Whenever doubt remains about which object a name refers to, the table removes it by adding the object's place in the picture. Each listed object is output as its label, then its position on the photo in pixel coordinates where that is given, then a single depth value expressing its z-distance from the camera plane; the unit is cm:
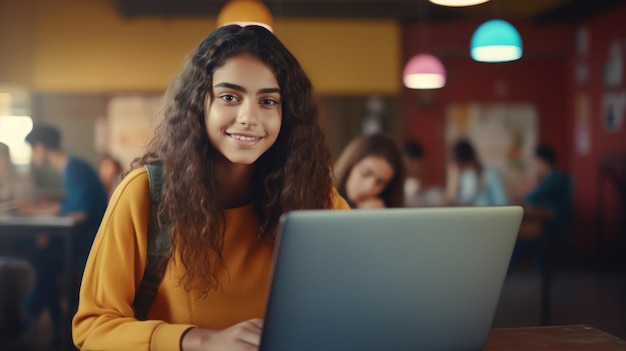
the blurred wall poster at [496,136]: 913
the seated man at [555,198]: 683
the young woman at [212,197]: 132
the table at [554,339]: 139
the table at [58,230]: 437
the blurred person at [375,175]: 318
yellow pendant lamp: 497
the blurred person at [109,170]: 715
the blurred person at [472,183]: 631
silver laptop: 100
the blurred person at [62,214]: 479
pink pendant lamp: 705
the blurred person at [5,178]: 567
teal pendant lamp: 531
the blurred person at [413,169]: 681
